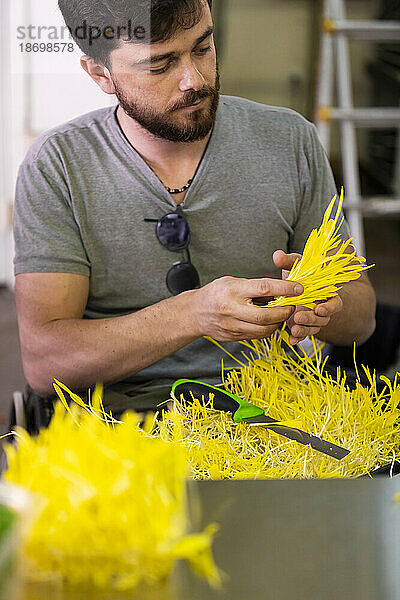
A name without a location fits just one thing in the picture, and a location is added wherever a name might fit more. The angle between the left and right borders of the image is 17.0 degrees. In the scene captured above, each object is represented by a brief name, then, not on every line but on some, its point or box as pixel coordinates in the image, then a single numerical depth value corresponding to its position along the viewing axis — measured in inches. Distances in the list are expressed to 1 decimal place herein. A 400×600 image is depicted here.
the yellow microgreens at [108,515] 52.5
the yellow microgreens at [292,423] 69.3
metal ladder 123.3
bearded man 77.5
